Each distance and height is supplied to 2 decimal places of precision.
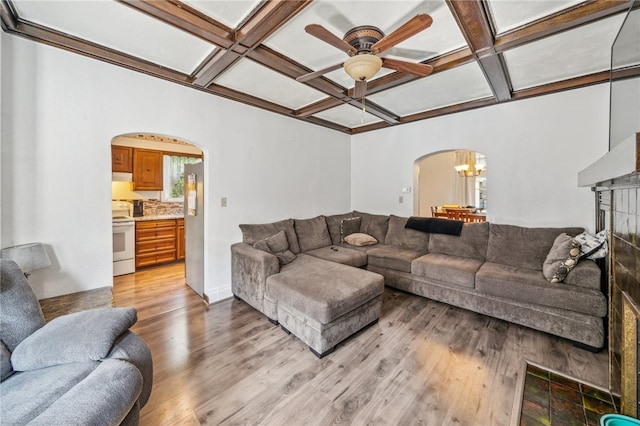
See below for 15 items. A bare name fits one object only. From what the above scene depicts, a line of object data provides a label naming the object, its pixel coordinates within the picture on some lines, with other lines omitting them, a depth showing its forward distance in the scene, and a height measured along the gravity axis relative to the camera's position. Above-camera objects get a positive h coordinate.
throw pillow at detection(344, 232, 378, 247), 4.24 -0.49
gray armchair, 0.94 -0.70
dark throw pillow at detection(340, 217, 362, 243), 4.59 -0.28
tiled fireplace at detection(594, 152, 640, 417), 1.42 -0.48
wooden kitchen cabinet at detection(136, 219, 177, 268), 4.55 -0.59
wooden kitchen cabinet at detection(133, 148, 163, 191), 4.87 +0.80
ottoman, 2.21 -0.85
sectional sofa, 2.29 -0.73
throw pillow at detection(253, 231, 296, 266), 3.26 -0.47
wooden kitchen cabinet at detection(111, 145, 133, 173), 4.59 +0.95
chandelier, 6.17 +1.18
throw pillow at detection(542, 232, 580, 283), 2.46 -0.48
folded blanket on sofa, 3.66 -0.22
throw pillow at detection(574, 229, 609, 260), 2.46 -0.35
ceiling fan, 1.71 +1.22
